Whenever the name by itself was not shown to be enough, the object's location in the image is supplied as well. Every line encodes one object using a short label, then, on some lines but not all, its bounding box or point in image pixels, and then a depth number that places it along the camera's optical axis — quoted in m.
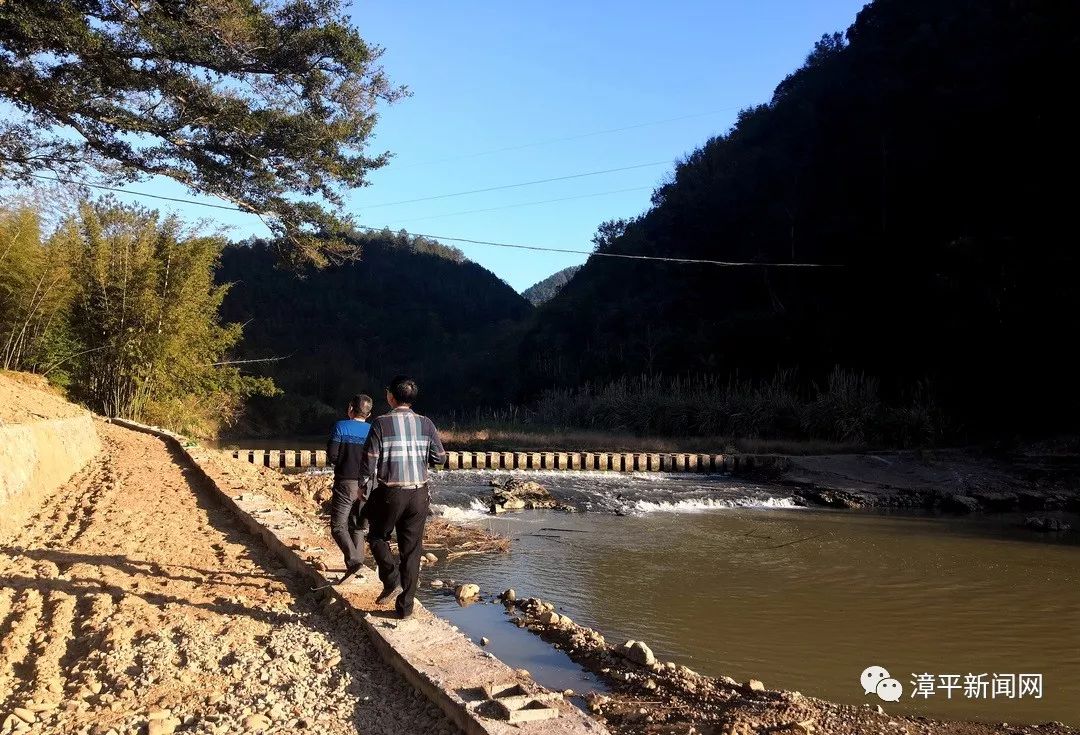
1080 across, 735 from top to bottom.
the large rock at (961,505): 13.98
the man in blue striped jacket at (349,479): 5.24
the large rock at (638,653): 4.90
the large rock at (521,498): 12.79
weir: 16.78
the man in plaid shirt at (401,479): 4.39
